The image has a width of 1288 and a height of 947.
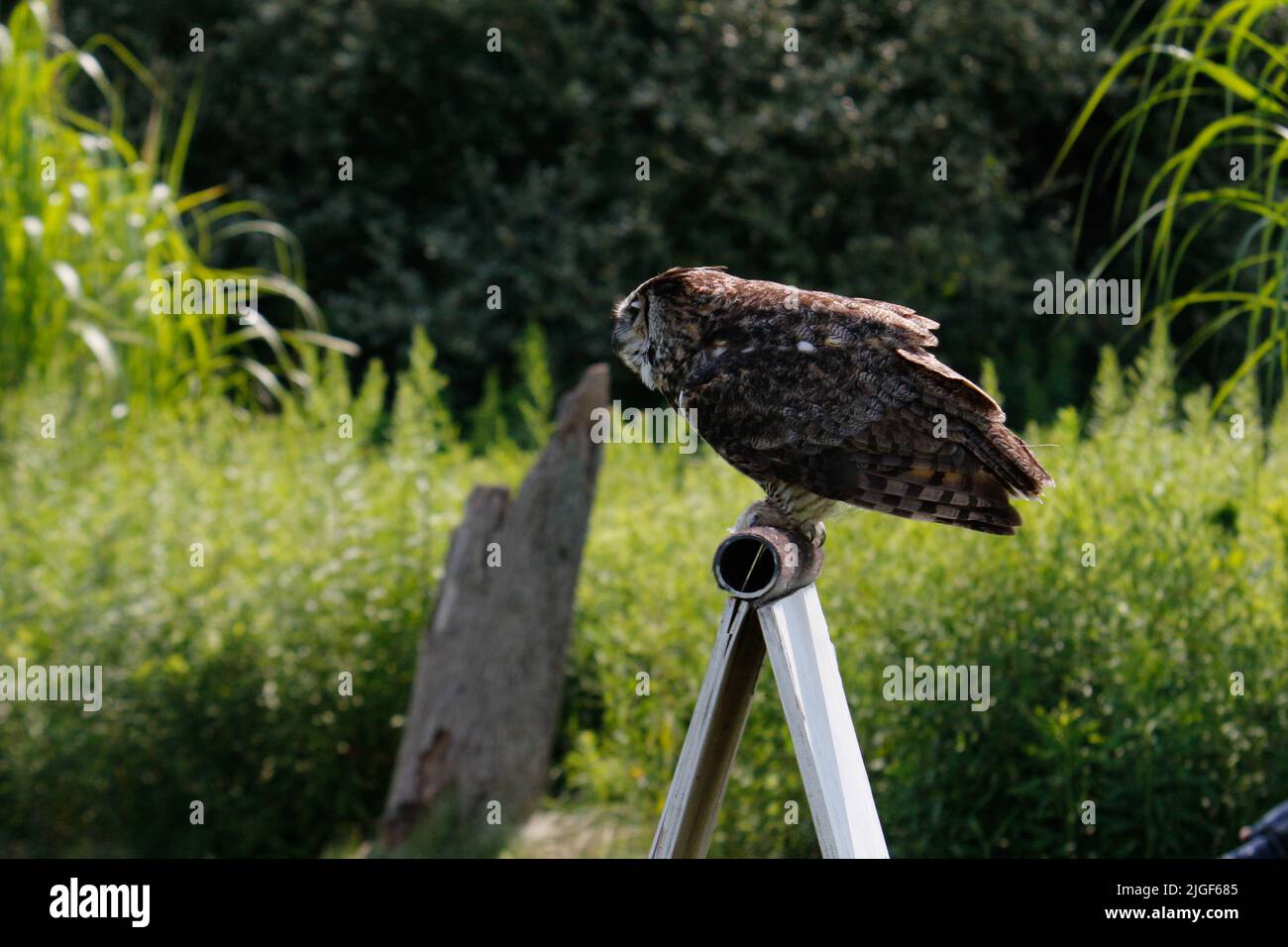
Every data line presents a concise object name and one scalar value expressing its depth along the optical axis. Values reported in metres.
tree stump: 9.45
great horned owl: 4.77
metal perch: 4.18
